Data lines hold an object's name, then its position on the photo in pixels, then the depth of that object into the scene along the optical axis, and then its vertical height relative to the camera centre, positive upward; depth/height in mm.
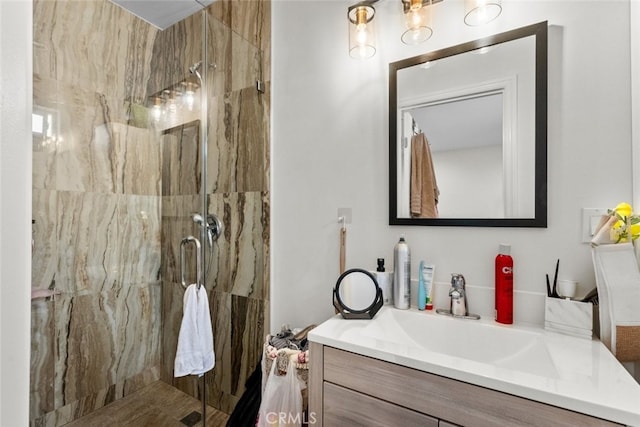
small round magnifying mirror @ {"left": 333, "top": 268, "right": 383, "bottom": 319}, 1144 -317
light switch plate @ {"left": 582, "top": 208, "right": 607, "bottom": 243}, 966 -21
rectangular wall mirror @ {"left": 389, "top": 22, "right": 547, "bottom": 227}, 1062 +304
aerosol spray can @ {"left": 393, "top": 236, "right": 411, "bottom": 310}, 1214 -252
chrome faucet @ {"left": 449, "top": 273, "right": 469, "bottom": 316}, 1135 -311
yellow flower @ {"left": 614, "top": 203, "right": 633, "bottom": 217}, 886 +13
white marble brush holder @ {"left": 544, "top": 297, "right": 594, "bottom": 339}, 928 -322
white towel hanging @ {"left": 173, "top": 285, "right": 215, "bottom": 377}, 1426 -599
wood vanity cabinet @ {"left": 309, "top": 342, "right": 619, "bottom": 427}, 685 -474
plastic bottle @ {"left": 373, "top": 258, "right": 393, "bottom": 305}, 1249 -279
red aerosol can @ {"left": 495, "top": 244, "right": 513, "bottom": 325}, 1054 -260
